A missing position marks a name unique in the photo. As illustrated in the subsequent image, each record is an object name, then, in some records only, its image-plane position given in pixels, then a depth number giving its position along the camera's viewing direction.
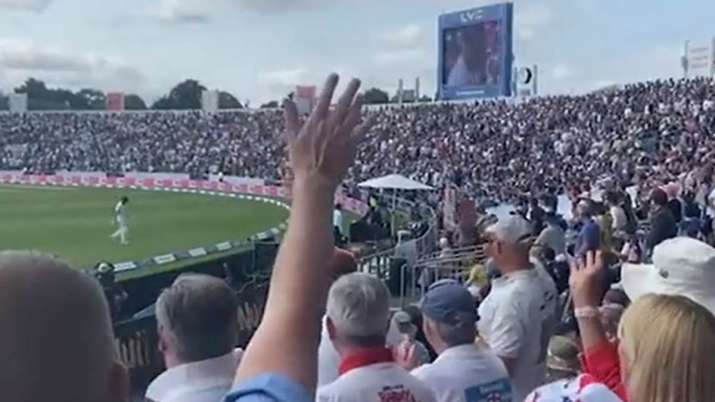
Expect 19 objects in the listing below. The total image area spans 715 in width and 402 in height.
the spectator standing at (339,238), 20.69
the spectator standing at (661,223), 12.20
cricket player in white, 28.44
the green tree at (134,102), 118.43
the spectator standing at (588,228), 10.77
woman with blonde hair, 2.81
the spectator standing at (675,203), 15.18
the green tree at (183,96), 131.00
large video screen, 51.41
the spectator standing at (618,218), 15.18
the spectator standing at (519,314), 5.52
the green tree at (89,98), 139.00
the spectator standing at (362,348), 3.89
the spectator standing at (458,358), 4.57
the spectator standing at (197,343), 3.66
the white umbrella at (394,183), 30.22
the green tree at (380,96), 100.91
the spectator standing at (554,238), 13.20
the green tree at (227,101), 110.60
